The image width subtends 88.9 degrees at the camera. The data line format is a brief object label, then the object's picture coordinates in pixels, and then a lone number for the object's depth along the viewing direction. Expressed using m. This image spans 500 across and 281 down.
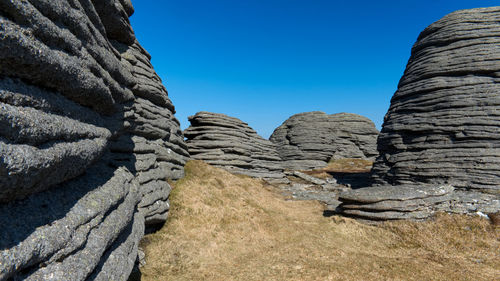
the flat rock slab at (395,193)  17.14
